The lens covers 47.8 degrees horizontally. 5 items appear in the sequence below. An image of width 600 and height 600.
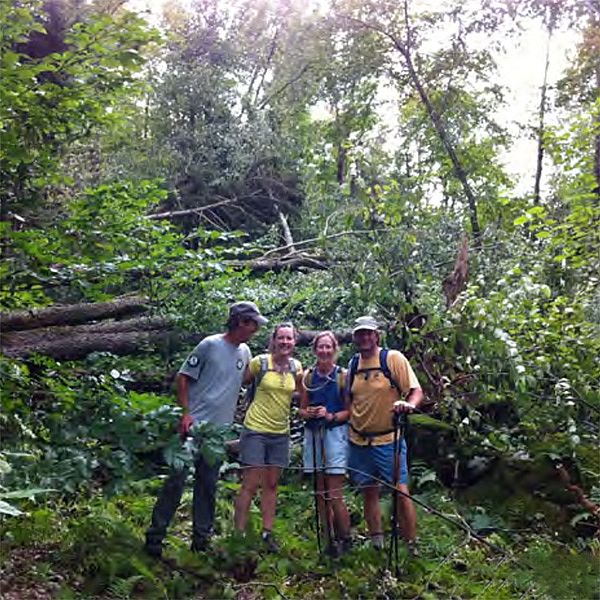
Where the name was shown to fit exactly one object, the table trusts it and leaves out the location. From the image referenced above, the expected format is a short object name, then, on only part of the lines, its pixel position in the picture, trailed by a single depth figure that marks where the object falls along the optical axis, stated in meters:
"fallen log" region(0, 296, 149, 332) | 6.21
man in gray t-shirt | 4.66
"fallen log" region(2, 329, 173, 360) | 6.01
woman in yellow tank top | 5.00
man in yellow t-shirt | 4.99
